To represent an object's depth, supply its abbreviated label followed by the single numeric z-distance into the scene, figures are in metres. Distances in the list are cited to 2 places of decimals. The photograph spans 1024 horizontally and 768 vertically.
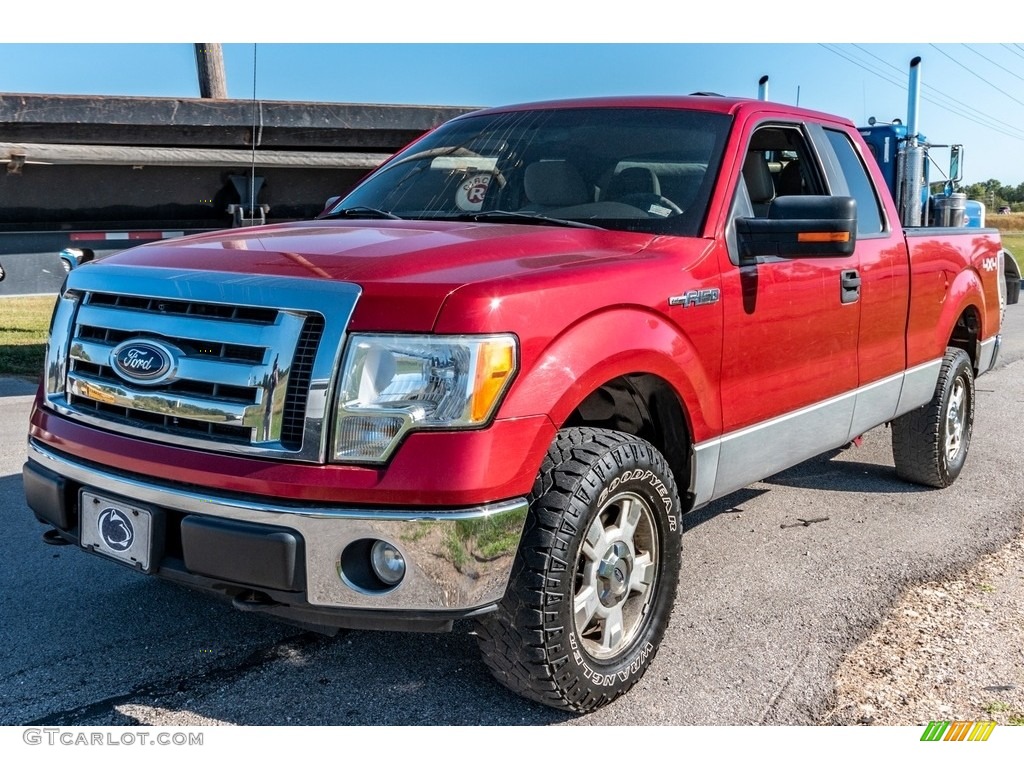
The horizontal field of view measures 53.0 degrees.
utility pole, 11.33
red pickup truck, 2.71
